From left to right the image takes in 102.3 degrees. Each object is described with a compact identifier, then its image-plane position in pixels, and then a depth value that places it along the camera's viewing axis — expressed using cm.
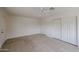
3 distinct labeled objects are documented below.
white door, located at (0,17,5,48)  243
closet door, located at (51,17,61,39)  259
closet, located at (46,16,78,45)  245
